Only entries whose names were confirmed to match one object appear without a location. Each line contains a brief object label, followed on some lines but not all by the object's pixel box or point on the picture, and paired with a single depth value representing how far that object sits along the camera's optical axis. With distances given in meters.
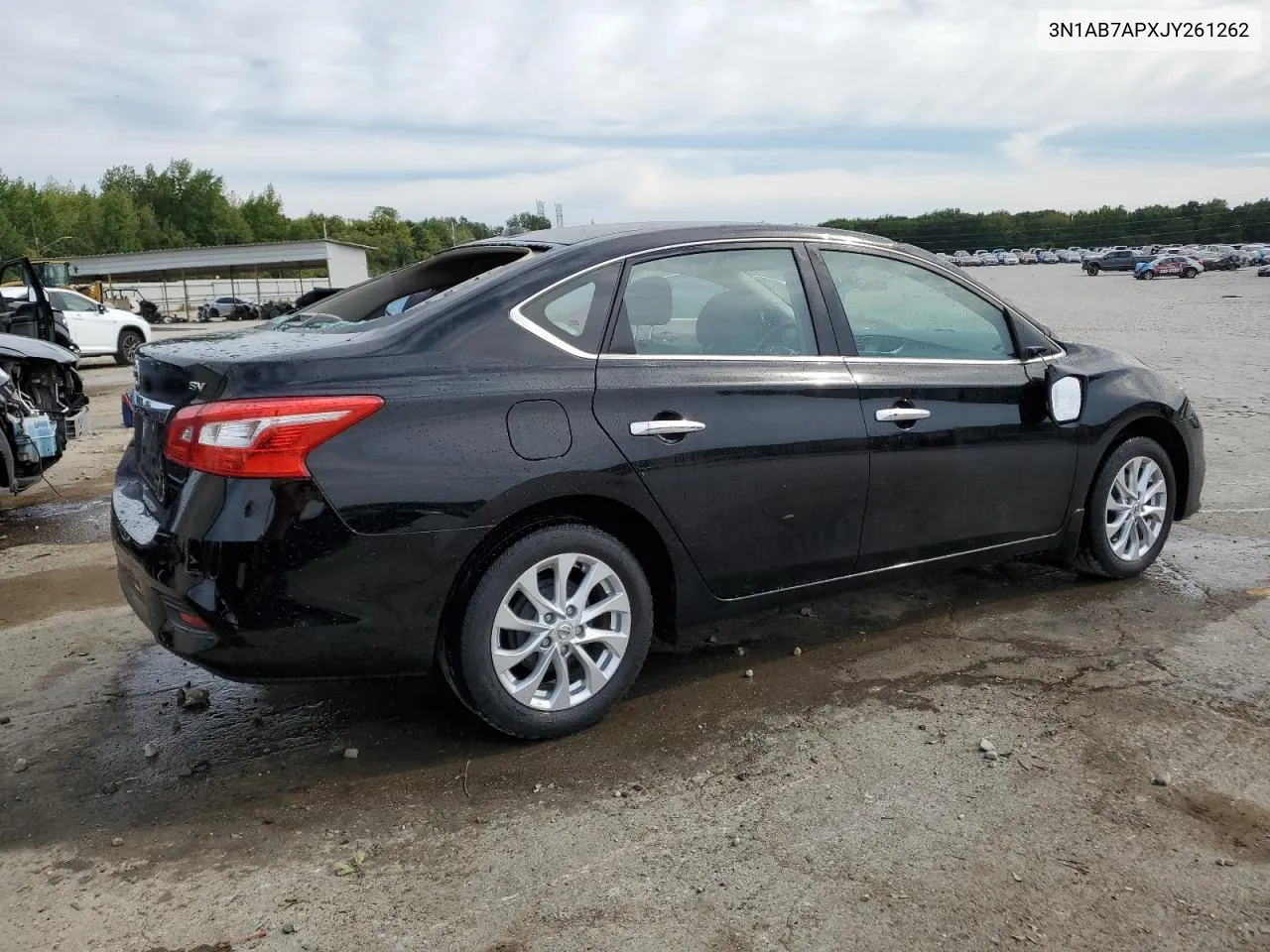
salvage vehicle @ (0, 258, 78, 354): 9.73
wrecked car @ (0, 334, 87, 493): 6.89
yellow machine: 30.66
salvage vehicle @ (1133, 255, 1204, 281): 55.38
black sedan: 3.16
